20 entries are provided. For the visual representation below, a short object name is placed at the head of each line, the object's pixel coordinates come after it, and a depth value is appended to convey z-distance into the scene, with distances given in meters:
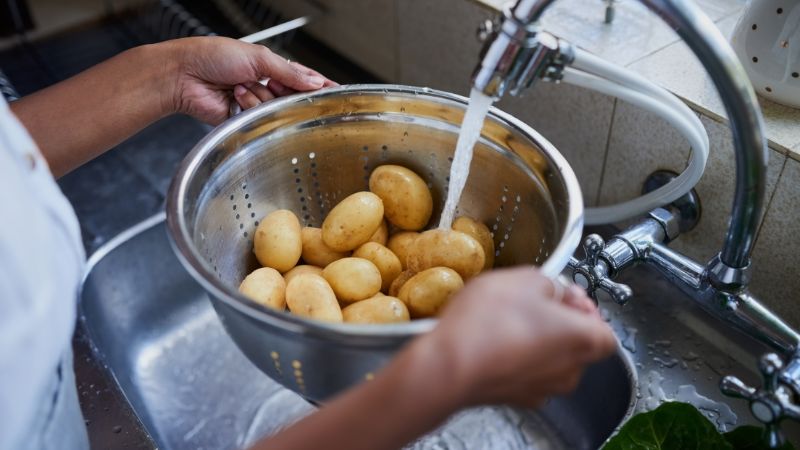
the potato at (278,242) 0.62
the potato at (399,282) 0.61
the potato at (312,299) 0.55
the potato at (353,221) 0.62
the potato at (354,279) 0.59
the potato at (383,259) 0.63
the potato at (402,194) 0.64
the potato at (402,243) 0.65
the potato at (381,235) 0.67
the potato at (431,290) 0.54
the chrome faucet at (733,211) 0.45
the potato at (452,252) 0.57
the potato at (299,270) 0.63
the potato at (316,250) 0.66
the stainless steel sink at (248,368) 0.75
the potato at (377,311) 0.53
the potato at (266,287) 0.57
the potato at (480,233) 0.63
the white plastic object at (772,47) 0.63
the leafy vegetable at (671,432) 0.61
